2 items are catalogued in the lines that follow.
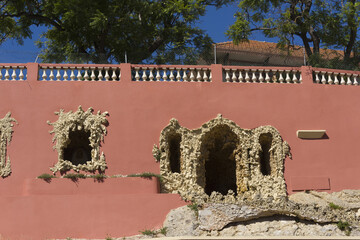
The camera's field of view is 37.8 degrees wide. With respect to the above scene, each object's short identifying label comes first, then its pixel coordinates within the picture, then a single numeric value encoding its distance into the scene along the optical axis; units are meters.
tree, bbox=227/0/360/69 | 19.31
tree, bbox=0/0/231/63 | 19.58
